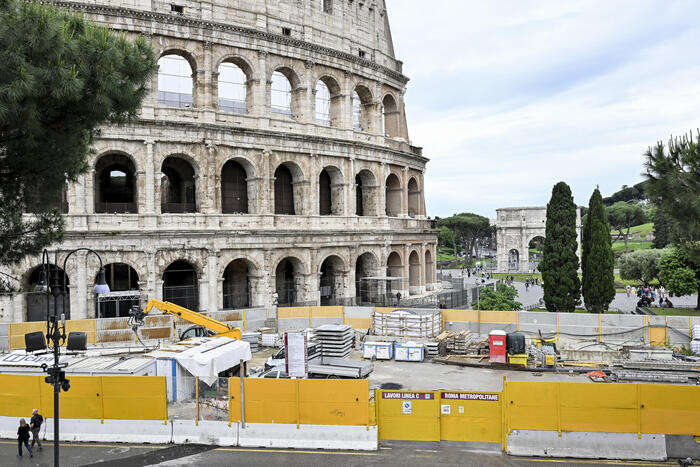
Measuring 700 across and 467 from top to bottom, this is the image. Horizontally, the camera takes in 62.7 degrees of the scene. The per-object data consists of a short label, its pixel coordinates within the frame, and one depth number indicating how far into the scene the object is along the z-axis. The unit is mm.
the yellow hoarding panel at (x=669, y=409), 13555
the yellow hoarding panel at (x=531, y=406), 14000
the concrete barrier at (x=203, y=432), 15047
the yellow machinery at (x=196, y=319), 24250
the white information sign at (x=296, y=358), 18109
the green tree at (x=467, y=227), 106938
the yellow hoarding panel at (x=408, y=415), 14422
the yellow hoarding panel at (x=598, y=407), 13805
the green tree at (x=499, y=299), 35750
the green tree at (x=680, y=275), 38469
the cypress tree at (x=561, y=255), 35984
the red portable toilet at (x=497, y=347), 22938
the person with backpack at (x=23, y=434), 13945
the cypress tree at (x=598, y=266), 35625
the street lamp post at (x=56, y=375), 12094
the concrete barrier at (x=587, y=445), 13750
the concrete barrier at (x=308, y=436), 14539
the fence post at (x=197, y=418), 15138
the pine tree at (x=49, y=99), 11273
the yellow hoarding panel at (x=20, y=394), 15438
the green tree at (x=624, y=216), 103312
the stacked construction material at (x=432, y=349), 24766
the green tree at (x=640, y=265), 50656
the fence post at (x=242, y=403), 14977
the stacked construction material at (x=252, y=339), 26078
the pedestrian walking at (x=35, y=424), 14219
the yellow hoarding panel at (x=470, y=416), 14281
